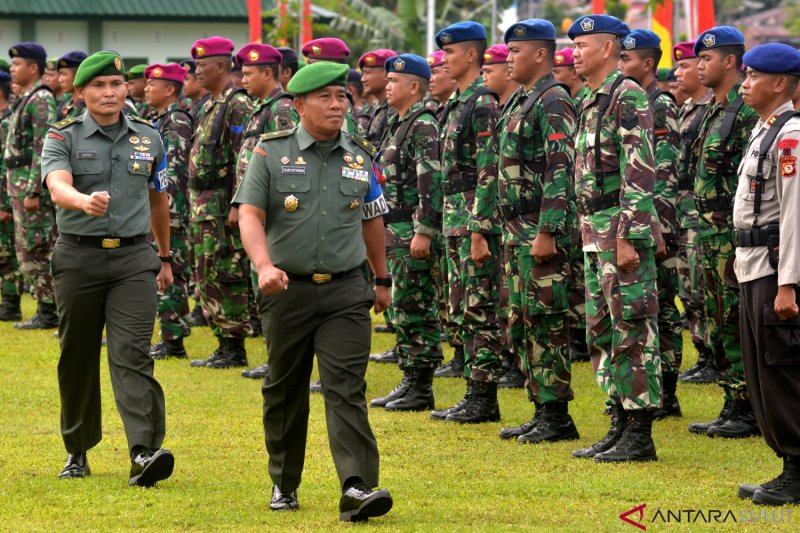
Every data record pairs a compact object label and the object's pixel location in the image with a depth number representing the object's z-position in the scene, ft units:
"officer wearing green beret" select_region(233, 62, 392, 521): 41.57
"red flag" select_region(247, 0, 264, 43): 146.30
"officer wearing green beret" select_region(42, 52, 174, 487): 47.03
